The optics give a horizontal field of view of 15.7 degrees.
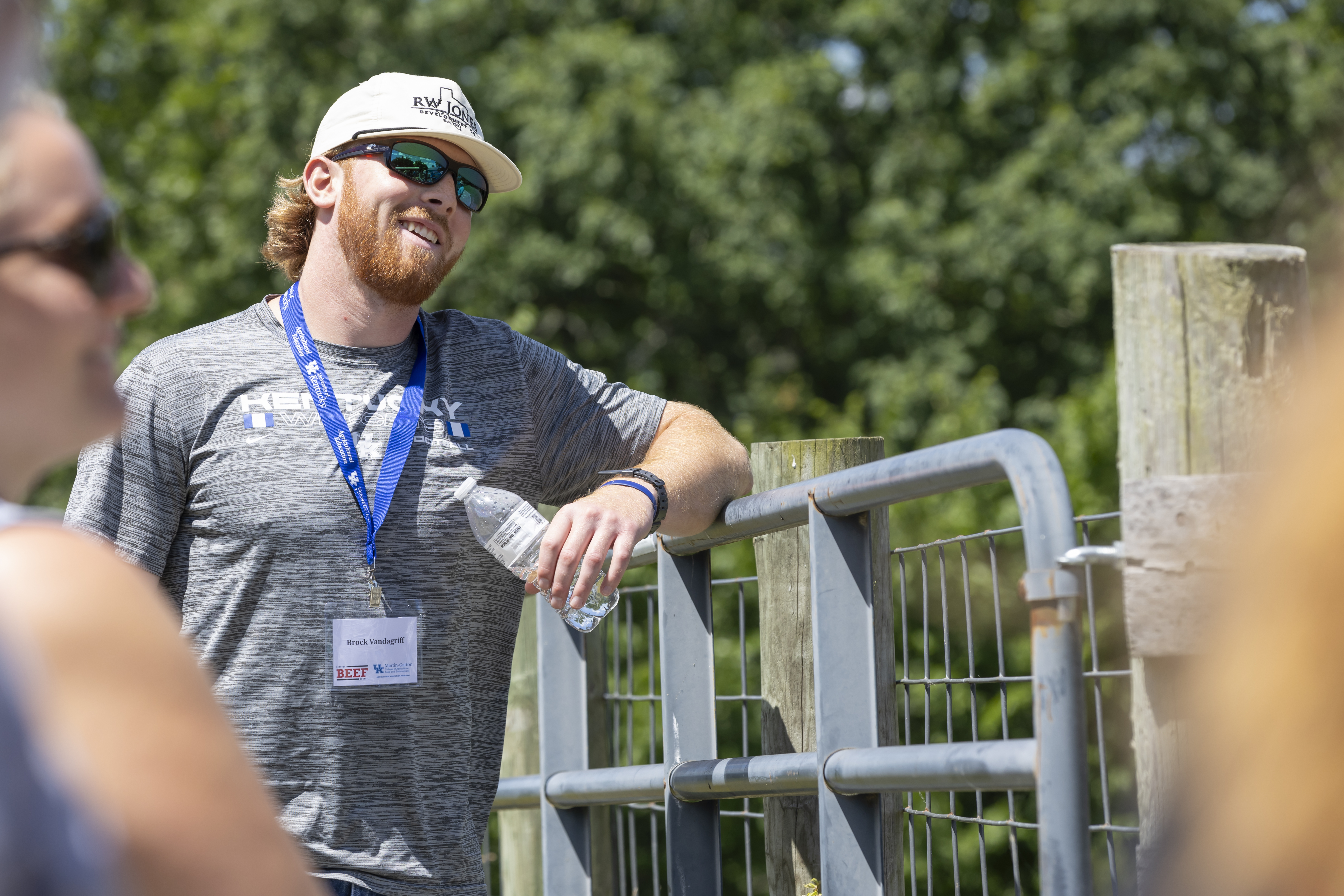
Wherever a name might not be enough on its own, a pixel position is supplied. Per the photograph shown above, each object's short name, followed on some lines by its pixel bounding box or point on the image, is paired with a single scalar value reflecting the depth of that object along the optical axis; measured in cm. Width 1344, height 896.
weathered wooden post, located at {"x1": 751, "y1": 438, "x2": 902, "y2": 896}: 577
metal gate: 498
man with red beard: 550
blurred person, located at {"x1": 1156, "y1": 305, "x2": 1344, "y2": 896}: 250
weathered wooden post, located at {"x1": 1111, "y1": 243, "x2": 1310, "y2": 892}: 499
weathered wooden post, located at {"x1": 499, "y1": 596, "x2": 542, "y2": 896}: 664
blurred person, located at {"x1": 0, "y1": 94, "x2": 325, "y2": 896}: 298
